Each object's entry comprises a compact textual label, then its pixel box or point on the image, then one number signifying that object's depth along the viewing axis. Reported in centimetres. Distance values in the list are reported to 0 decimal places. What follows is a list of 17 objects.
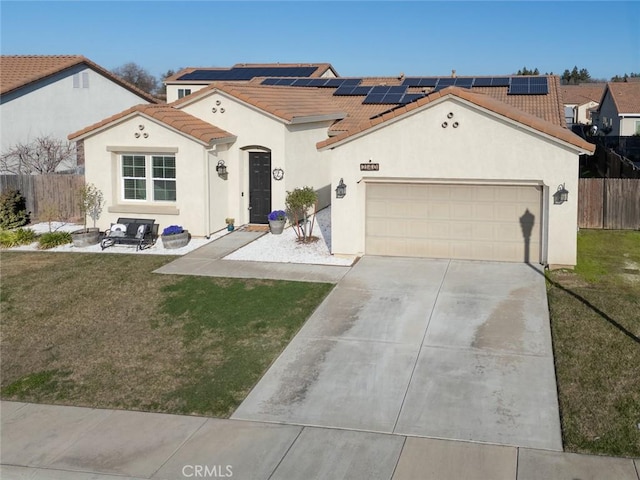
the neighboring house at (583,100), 7644
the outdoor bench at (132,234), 1905
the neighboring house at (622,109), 5003
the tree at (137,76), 8412
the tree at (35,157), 2683
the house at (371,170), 1594
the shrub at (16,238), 1992
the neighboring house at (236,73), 3547
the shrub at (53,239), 1948
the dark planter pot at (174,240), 1873
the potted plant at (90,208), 1944
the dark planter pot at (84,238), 1933
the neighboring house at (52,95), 2725
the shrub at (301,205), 1930
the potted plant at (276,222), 2022
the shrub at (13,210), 2214
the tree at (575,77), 11644
